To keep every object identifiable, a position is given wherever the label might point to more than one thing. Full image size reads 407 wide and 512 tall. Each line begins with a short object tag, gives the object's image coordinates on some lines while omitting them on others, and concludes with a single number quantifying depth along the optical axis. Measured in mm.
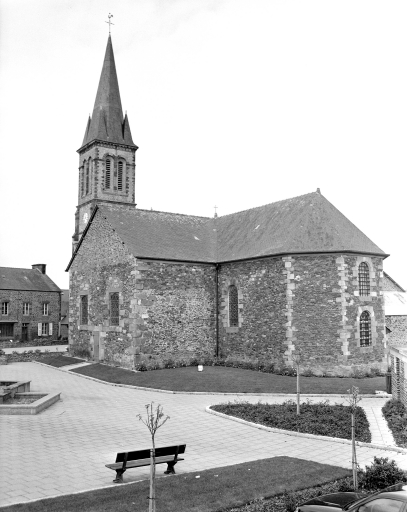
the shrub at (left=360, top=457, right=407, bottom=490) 9352
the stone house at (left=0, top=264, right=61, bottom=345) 55625
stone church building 26438
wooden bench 10266
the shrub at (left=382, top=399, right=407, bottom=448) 13617
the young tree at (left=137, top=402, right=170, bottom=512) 7492
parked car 6684
